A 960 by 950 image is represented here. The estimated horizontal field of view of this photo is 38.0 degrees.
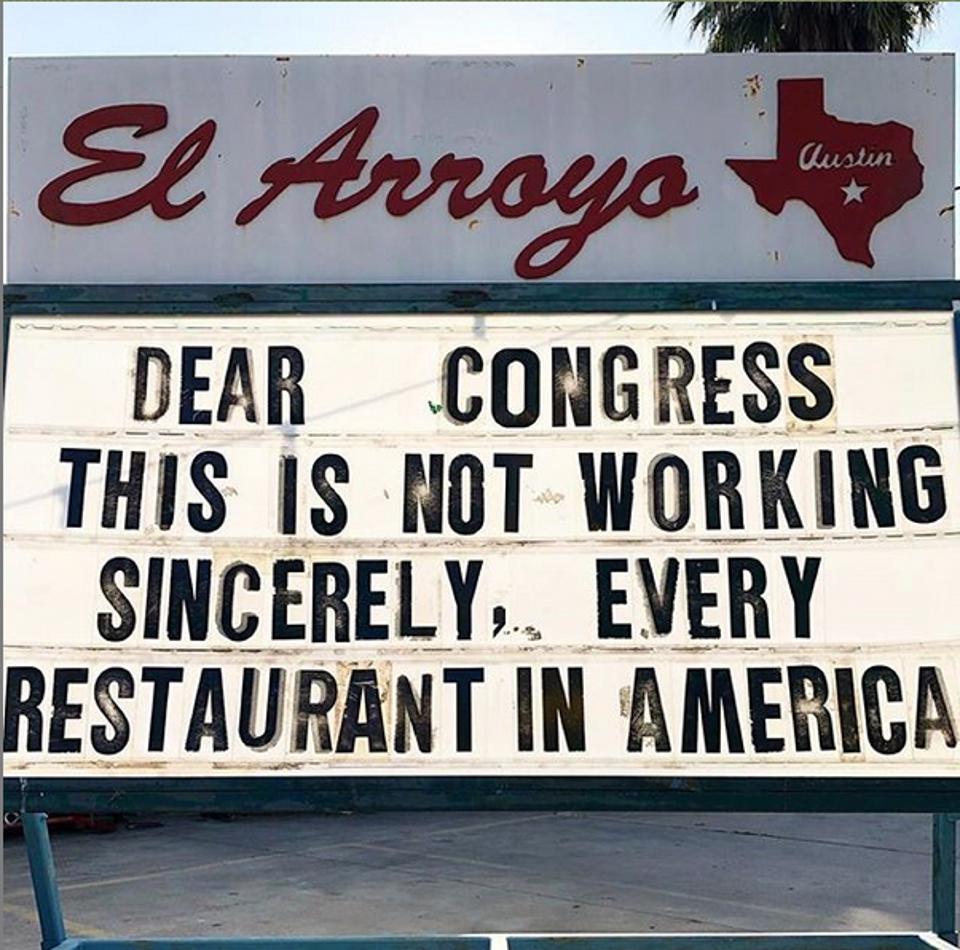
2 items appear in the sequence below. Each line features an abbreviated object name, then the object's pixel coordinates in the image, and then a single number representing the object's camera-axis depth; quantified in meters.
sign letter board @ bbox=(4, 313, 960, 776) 4.33
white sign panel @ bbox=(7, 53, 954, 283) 5.13
